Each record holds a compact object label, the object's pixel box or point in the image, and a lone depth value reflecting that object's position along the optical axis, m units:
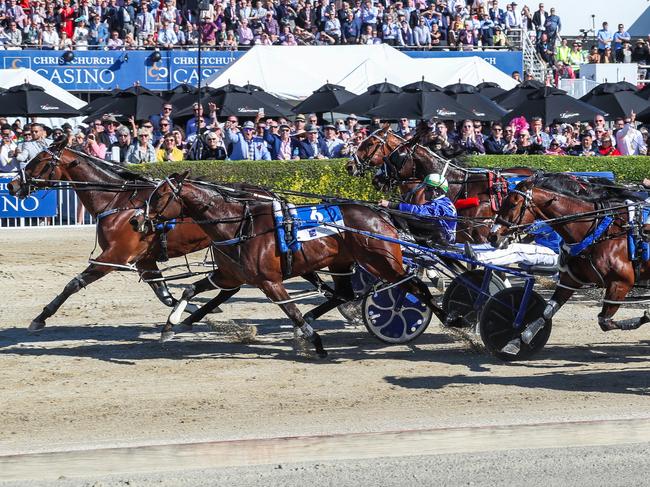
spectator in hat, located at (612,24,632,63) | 30.08
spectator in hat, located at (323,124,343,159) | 19.14
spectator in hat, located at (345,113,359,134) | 20.49
